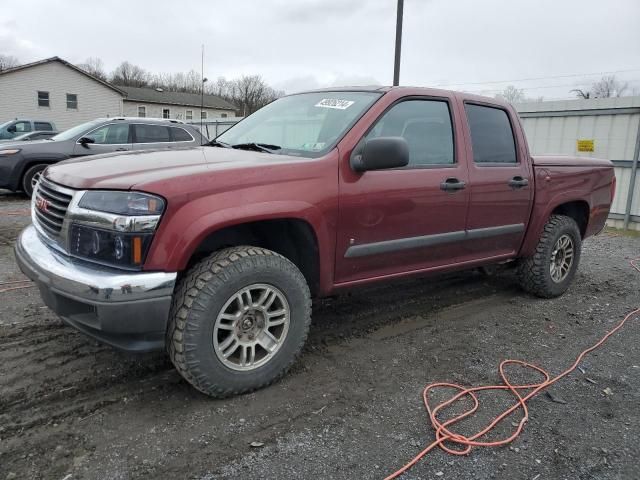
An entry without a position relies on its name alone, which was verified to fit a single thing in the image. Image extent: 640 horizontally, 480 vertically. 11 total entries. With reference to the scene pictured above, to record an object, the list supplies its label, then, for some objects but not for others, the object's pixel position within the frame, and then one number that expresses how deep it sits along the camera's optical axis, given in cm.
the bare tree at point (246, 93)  5791
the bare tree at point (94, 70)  6557
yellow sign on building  1057
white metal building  1007
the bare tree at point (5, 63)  6096
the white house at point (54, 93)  3203
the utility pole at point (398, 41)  1310
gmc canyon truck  245
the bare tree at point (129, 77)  6160
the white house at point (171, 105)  4309
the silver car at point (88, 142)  943
